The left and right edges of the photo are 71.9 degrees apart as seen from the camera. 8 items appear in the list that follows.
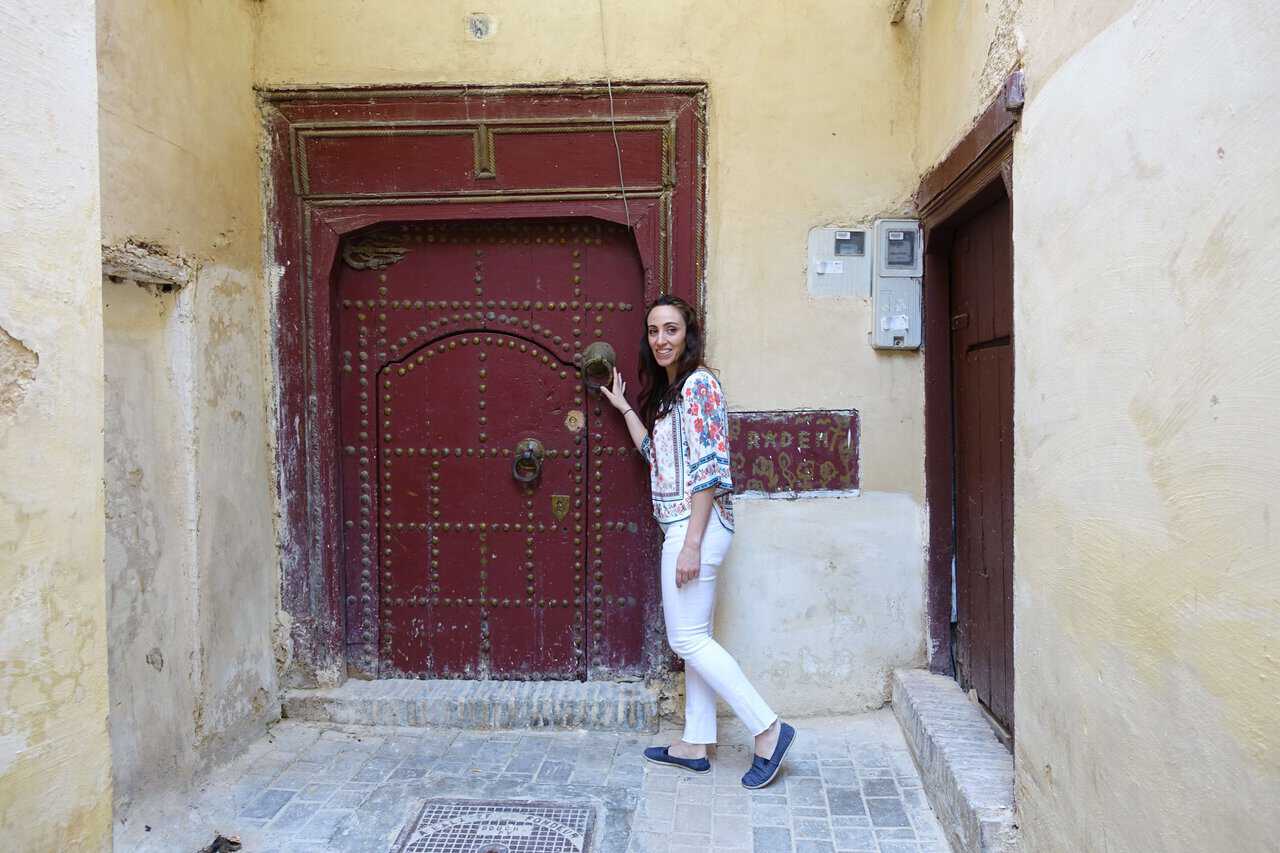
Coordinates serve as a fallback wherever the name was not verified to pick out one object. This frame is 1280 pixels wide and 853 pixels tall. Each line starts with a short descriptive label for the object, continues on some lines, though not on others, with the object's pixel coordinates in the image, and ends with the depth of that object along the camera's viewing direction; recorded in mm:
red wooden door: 3668
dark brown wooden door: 2750
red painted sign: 3463
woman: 2969
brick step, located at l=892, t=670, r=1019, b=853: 2318
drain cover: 2656
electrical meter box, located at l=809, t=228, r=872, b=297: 3436
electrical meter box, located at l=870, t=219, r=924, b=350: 3408
